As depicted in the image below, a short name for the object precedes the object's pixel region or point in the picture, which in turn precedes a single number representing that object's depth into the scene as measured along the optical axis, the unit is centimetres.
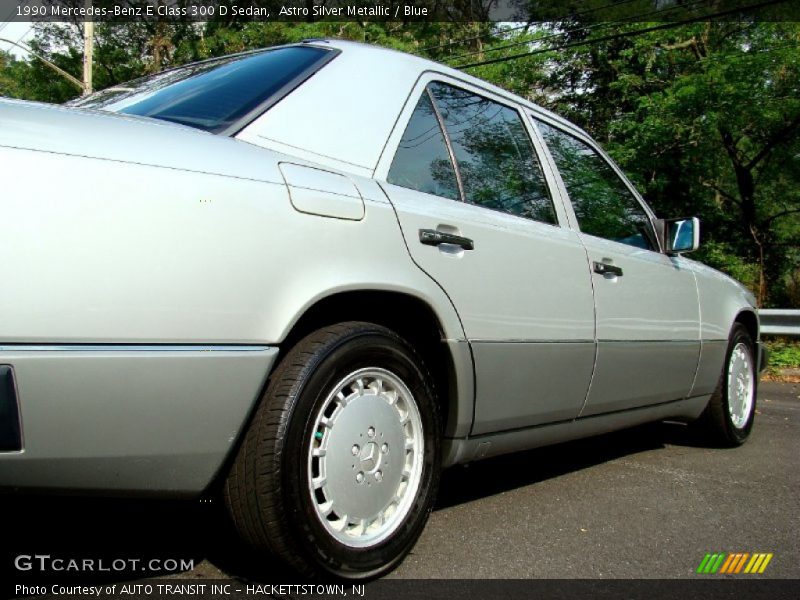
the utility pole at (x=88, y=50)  1791
